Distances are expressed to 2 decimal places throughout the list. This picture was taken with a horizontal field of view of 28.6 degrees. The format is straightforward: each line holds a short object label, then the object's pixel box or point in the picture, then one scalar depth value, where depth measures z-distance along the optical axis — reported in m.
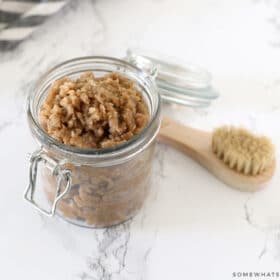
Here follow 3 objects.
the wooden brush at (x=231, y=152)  0.75
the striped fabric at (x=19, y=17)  0.92
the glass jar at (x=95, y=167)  0.63
